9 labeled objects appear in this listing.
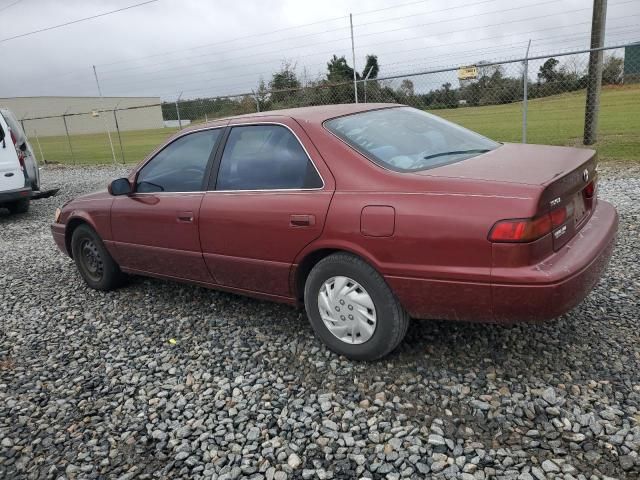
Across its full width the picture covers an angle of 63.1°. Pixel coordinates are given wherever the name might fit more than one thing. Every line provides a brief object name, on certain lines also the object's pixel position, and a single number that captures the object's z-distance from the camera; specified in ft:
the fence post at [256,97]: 43.72
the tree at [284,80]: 63.21
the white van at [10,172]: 29.48
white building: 185.47
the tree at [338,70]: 66.43
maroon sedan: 8.43
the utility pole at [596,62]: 34.71
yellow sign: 30.44
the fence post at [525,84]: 28.81
